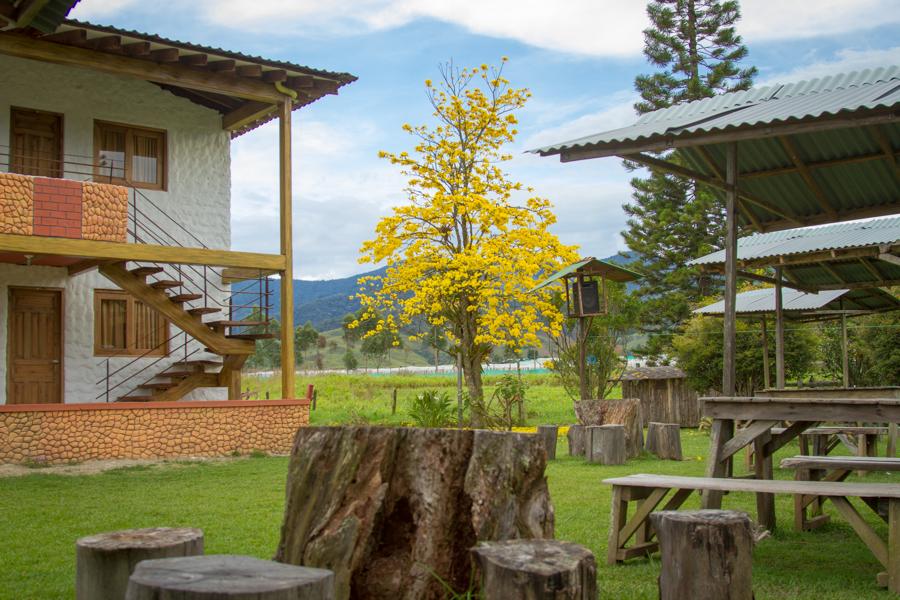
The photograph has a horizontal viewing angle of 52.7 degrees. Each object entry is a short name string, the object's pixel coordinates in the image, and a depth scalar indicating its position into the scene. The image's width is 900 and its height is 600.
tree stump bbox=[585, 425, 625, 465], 13.26
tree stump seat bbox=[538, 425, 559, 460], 14.00
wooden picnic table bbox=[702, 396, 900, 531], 5.89
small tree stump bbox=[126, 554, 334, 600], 2.90
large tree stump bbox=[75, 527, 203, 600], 3.85
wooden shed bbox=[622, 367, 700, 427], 23.33
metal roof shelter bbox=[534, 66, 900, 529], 6.92
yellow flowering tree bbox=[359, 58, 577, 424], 21.92
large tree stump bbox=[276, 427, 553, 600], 4.57
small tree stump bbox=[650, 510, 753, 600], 4.47
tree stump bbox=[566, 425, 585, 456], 14.59
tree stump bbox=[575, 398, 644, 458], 14.62
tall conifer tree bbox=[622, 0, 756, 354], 34.47
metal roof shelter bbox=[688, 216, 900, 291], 11.82
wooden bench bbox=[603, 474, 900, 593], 5.46
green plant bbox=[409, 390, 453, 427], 17.75
